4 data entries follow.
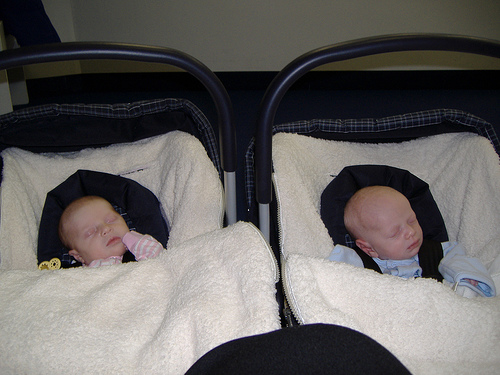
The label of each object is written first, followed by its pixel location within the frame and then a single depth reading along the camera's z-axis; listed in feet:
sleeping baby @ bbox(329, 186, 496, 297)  3.69
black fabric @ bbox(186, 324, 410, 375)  1.90
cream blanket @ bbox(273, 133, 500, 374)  2.32
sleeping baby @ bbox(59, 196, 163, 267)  3.92
